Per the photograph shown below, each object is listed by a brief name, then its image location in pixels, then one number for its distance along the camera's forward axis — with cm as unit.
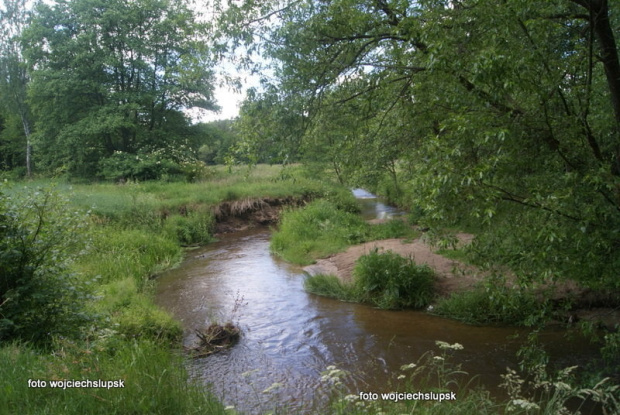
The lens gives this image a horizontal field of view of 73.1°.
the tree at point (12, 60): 2705
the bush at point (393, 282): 851
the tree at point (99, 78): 2269
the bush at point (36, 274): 480
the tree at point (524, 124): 429
